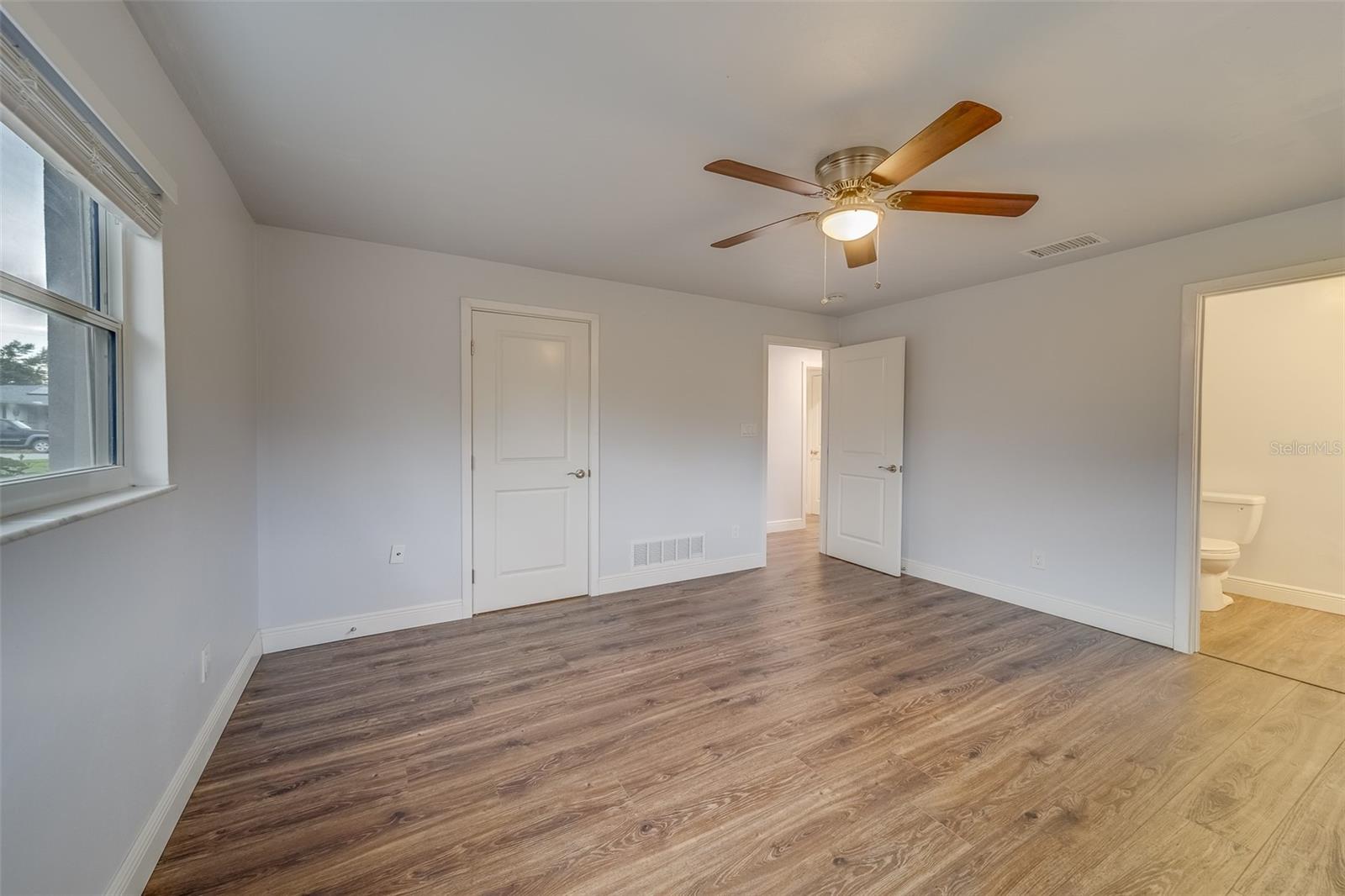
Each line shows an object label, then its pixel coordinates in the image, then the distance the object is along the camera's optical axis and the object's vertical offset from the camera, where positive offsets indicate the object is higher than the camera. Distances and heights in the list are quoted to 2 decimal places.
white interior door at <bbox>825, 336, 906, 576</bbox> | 4.36 -0.14
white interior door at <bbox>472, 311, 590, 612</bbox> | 3.46 -0.19
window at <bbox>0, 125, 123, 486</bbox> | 1.02 +0.26
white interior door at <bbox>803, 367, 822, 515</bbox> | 7.05 -0.06
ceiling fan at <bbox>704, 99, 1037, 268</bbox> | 1.71 +0.93
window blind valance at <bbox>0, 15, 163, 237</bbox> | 0.92 +0.66
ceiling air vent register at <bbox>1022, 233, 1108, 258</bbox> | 2.90 +1.18
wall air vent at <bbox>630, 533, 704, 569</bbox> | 4.06 -0.98
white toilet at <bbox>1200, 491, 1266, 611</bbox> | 3.40 -0.70
